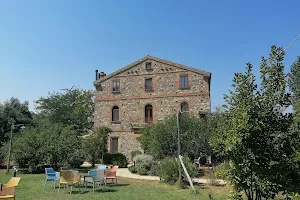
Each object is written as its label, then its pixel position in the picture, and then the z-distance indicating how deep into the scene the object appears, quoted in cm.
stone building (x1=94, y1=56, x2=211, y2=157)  2570
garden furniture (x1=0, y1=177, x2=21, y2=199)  740
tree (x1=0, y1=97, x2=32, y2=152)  2887
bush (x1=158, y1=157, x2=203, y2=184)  1249
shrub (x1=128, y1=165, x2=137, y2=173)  1878
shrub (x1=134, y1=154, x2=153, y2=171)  1820
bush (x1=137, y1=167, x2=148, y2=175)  1756
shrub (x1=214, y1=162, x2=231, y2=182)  512
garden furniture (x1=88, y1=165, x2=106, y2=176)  1117
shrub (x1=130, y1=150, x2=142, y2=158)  2492
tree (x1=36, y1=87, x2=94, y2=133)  3653
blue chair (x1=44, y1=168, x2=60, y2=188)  1125
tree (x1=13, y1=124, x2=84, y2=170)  1873
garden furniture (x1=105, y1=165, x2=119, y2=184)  1250
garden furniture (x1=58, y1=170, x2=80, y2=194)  1045
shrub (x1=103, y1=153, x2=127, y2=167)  2373
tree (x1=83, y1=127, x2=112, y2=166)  2281
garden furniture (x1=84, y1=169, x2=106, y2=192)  1070
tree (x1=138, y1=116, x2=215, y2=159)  1753
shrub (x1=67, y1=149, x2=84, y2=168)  1975
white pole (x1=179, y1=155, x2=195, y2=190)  1076
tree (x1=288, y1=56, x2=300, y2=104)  3227
